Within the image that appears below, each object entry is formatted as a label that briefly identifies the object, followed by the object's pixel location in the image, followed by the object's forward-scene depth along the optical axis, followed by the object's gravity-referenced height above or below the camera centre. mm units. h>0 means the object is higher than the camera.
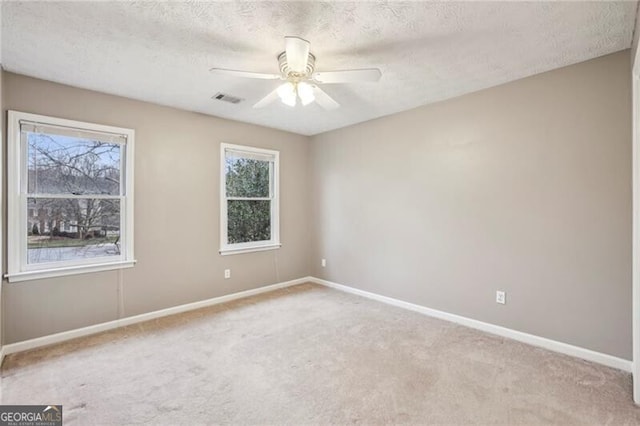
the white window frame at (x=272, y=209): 4227 +61
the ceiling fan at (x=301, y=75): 2027 +989
